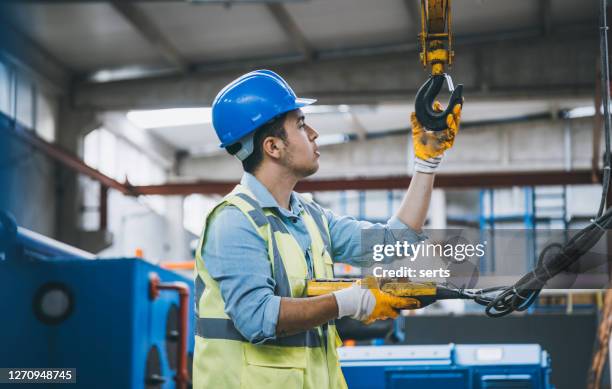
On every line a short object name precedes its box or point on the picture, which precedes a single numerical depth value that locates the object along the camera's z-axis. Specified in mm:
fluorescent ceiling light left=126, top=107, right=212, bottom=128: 14250
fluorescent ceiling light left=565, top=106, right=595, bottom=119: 16531
